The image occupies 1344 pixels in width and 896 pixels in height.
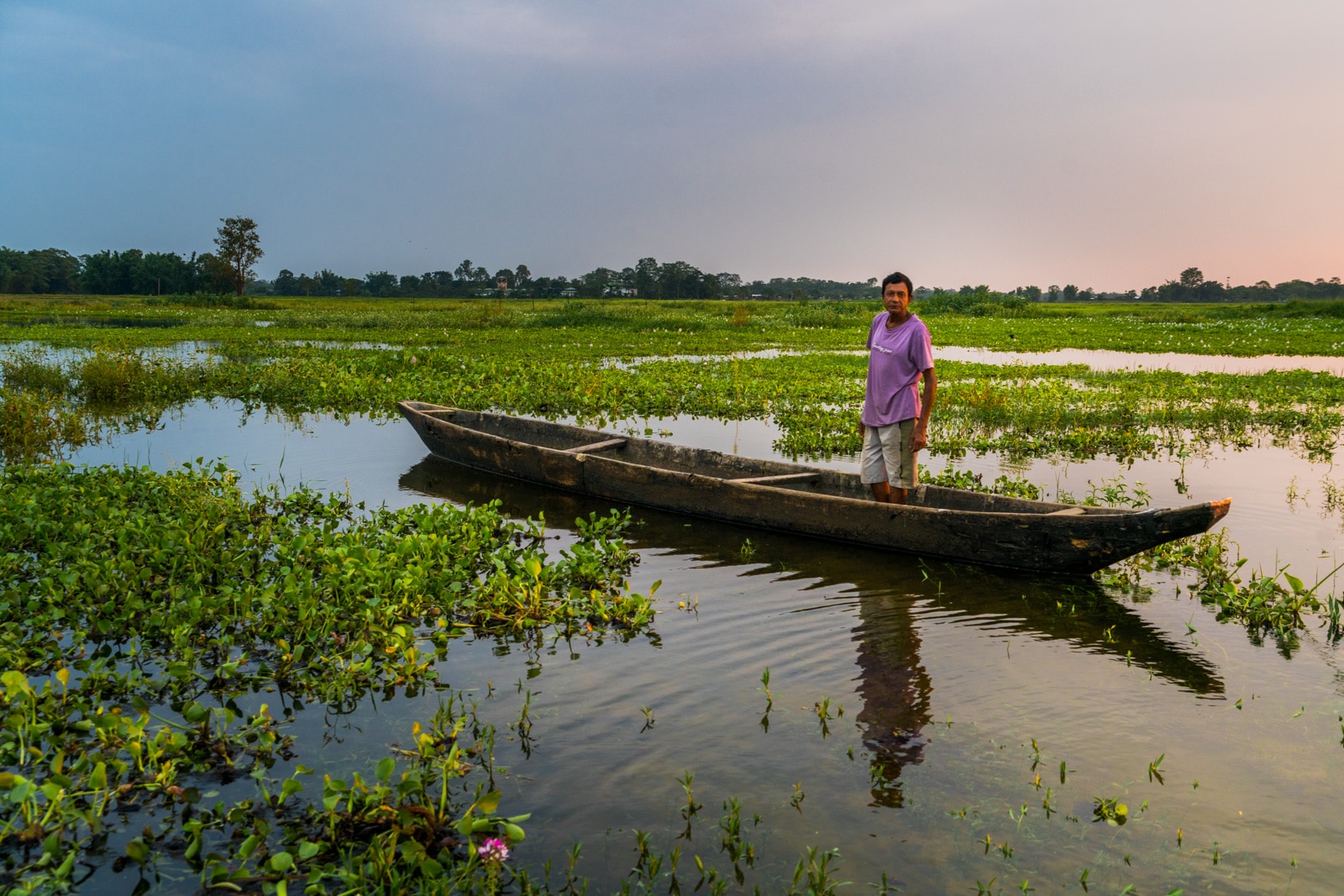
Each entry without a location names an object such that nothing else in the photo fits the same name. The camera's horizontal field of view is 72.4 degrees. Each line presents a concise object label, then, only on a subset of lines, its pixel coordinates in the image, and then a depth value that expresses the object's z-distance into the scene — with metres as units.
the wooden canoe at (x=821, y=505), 5.94
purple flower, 3.03
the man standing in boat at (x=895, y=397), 6.45
